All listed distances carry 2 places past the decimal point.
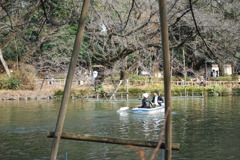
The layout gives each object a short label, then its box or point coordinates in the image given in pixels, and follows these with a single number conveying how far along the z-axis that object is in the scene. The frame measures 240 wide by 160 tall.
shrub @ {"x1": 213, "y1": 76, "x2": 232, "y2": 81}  48.96
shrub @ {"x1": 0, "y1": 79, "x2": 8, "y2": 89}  40.59
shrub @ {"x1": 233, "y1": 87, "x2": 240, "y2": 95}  41.72
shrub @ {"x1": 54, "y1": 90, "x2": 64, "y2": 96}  39.78
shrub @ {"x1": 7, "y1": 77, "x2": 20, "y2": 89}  40.53
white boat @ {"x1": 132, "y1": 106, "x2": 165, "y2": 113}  23.77
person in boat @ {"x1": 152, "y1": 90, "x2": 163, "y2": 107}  25.66
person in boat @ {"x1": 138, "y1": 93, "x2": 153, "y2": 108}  24.25
